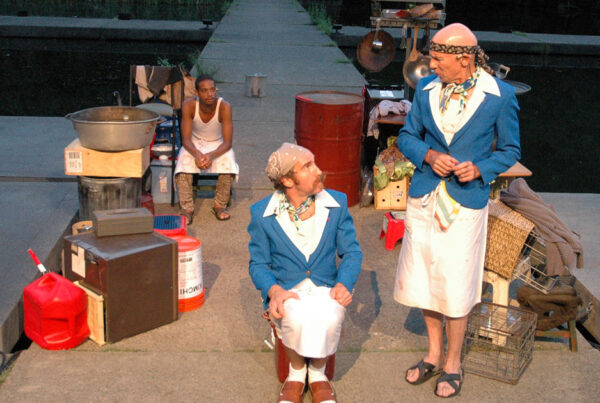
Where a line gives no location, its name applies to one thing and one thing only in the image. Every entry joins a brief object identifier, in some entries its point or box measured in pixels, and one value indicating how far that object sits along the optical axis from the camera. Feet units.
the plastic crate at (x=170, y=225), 17.02
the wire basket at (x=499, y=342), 14.26
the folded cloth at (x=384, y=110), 23.62
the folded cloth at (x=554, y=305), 15.39
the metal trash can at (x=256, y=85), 40.96
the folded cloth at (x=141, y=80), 24.61
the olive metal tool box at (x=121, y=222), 15.38
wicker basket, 15.12
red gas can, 14.30
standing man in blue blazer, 12.60
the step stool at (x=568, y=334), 15.40
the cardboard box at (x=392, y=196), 23.20
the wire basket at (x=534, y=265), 15.55
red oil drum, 22.44
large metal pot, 18.84
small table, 23.08
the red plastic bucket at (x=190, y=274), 16.12
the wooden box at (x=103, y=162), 19.21
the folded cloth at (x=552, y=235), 15.53
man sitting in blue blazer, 12.56
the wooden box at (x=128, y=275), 14.64
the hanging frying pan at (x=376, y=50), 25.20
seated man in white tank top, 21.89
